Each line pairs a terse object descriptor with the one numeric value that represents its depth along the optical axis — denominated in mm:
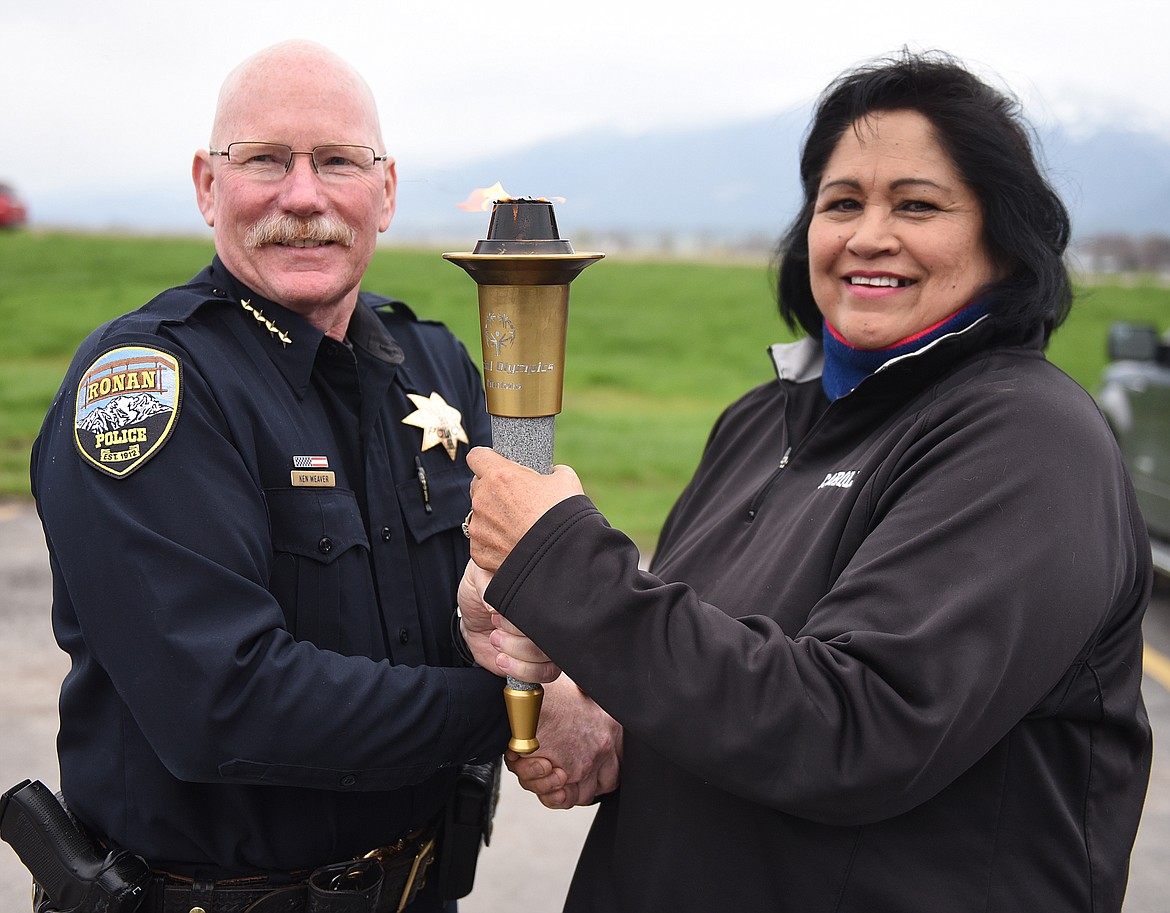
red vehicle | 30222
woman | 1857
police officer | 2109
